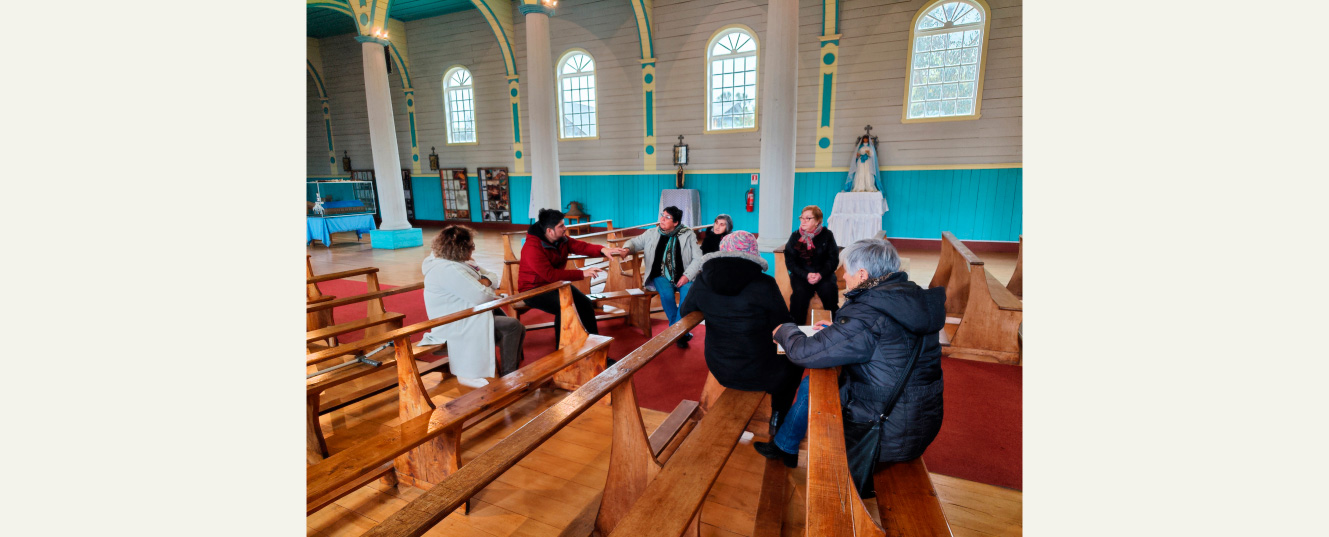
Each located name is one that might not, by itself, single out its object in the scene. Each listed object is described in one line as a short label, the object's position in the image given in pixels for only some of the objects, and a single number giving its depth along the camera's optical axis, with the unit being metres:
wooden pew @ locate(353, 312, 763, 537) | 1.22
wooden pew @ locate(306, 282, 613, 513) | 1.77
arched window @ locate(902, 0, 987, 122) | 8.59
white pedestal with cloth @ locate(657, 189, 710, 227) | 10.73
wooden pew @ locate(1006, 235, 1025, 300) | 5.02
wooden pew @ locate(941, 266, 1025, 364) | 3.74
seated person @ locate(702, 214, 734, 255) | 4.38
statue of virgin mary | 9.14
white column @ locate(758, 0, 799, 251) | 5.97
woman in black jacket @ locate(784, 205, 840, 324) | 3.99
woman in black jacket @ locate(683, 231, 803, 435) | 2.30
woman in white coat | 3.00
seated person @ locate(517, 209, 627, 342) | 3.69
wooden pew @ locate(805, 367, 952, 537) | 1.16
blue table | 9.90
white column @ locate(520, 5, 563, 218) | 8.12
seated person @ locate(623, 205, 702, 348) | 4.10
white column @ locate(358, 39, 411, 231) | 9.21
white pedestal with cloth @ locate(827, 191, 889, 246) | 8.70
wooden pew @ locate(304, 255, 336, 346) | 4.09
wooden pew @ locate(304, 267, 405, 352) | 2.75
